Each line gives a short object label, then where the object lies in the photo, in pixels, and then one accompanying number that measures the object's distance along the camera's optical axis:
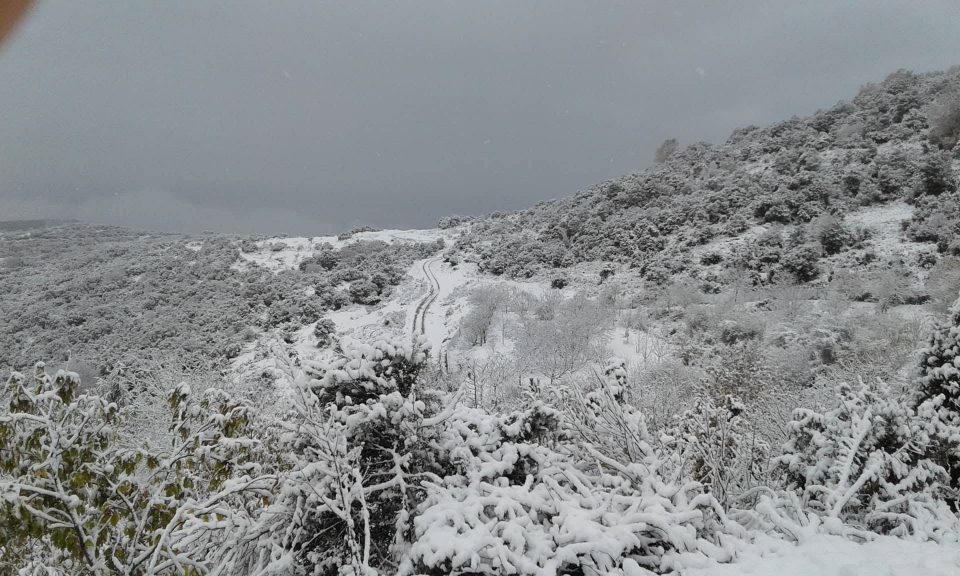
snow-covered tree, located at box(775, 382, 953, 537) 3.69
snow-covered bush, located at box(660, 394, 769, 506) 4.45
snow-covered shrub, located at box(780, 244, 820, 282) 21.16
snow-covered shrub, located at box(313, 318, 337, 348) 23.20
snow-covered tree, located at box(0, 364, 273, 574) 3.22
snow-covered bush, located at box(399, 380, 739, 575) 2.65
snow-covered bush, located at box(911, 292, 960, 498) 4.68
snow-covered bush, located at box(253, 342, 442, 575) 3.22
